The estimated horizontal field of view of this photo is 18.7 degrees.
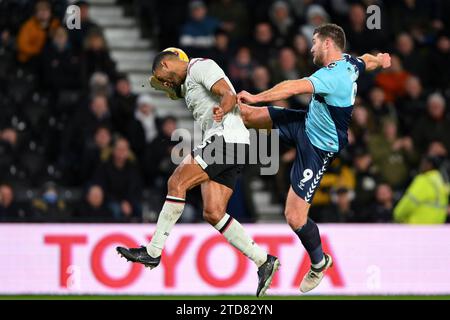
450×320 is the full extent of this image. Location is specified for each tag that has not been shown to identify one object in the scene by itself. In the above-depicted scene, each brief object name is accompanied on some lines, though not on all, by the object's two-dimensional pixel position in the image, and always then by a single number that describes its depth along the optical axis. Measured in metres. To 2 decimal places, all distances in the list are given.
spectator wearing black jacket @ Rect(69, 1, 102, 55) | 19.83
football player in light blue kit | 12.98
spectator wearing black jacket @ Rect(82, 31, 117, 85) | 19.70
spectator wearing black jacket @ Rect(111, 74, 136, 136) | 19.47
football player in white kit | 12.75
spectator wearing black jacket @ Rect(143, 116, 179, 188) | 18.91
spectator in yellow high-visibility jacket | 18.22
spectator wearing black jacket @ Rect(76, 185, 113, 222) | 18.03
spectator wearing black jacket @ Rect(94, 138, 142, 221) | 18.42
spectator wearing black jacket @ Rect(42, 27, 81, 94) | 19.58
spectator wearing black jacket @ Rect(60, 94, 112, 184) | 18.92
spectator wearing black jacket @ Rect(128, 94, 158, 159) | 19.27
